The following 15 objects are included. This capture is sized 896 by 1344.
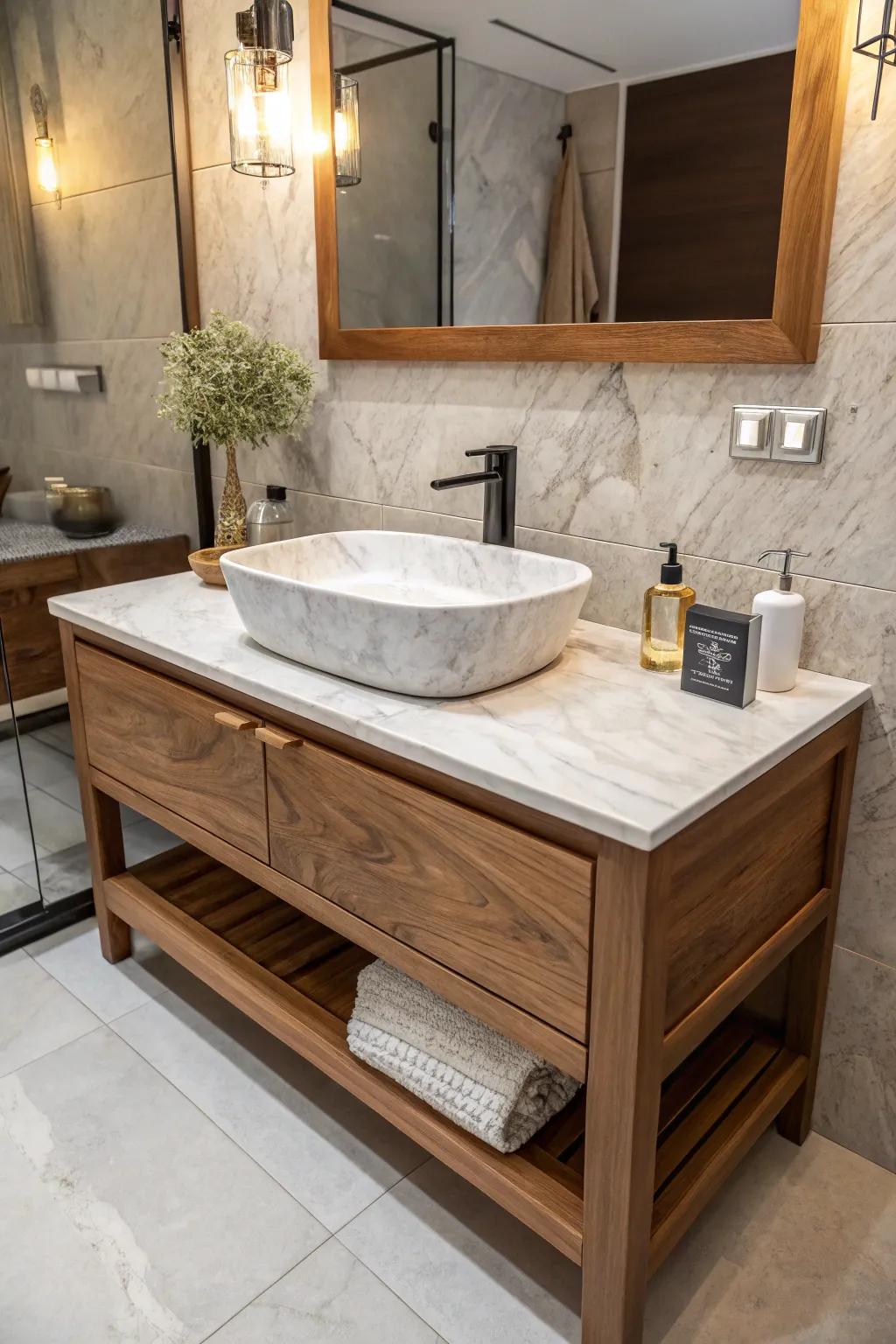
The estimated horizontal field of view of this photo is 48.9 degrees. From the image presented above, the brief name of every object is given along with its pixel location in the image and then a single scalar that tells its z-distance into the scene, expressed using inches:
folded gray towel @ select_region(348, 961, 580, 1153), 52.4
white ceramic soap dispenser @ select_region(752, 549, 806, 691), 52.9
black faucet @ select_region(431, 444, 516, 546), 65.2
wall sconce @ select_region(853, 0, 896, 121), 44.6
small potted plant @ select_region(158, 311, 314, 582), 74.3
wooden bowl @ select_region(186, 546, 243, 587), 76.2
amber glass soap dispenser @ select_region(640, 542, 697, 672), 56.2
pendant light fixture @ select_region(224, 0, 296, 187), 70.9
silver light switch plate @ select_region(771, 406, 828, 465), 53.9
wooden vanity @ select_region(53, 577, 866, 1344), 43.7
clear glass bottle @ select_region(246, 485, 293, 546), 78.4
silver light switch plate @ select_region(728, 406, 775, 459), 55.7
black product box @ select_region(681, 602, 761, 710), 50.3
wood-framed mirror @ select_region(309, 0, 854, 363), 51.8
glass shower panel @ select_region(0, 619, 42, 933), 86.7
